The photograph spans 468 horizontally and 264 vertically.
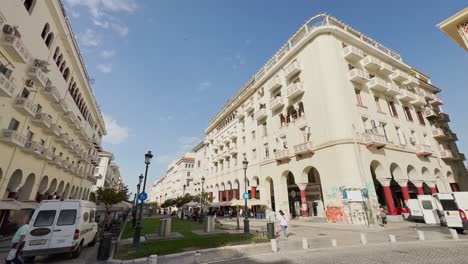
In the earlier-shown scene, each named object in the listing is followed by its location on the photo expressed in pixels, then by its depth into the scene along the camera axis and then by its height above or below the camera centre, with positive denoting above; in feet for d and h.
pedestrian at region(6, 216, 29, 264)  23.48 -3.86
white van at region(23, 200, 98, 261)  28.48 -2.51
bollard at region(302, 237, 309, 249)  33.49 -5.47
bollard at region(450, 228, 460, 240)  36.34 -4.42
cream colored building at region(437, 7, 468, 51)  23.21 +19.20
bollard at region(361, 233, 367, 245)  35.00 -4.88
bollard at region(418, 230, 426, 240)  36.56 -4.52
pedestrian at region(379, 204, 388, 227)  60.39 -2.56
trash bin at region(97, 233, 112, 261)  29.68 -5.13
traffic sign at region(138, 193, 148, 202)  48.21 +2.87
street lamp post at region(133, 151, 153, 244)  37.71 -1.59
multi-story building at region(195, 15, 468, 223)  66.03 +28.69
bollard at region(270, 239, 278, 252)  32.13 -5.36
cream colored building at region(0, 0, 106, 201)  51.47 +33.49
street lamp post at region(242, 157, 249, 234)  49.03 -3.79
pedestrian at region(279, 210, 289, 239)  44.16 -2.68
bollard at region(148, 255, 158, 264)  22.54 -4.96
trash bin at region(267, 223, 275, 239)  41.93 -4.01
